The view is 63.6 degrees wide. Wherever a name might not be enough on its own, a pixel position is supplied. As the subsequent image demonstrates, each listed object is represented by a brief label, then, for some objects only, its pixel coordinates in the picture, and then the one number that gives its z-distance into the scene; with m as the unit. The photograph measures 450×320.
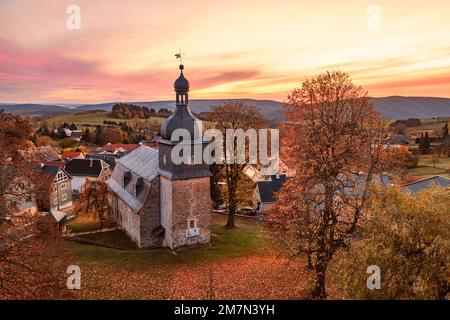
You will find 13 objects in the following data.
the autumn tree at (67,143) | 117.12
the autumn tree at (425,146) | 89.88
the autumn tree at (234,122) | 36.00
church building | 30.56
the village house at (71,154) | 96.71
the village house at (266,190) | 56.84
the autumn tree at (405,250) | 13.83
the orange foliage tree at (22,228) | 14.09
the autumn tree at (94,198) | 40.31
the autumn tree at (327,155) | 18.94
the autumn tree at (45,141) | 108.81
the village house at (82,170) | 74.06
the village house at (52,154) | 90.08
